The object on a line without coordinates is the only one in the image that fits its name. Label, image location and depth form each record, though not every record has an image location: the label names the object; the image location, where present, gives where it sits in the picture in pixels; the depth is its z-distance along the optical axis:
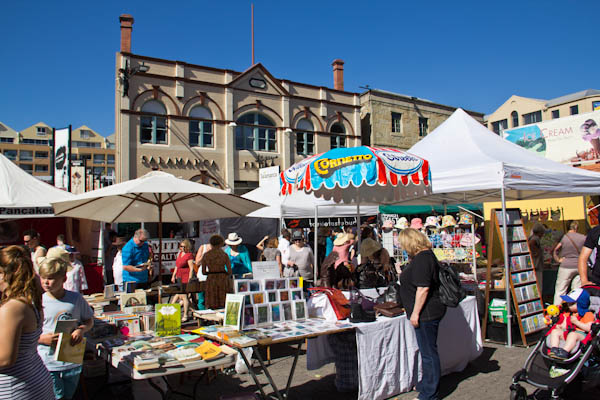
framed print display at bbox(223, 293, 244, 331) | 4.21
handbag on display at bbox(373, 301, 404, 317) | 4.70
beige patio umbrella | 5.40
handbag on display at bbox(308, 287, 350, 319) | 4.61
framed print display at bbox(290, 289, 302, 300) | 4.77
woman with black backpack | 4.16
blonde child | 3.41
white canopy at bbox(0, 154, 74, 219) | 8.11
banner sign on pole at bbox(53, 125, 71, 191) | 17.92
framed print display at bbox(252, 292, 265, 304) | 4.43
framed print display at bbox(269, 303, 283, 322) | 4.52
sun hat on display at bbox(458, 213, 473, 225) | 9.09
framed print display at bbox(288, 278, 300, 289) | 4.84
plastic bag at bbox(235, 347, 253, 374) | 5.45
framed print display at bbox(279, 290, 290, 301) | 4.67
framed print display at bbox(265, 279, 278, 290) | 4.65
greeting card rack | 6.35
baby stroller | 3.92
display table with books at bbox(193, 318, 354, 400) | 3.73
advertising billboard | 22.00
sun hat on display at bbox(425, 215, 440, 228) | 9.42
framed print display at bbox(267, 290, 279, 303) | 4.57
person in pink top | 6.85
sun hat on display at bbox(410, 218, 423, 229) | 10.22
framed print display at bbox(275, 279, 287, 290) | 4.73
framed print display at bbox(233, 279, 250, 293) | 4.46
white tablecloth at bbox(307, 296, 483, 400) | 4.32
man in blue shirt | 7.27
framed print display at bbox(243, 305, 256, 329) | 4.28
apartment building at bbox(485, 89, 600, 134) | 44.74
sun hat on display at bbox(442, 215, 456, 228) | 8.93
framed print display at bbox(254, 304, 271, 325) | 4.37
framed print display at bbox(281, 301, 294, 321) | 4.63
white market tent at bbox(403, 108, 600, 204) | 6.71
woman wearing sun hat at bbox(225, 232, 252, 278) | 7.87
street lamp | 19.39
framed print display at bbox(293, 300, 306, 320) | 4.70
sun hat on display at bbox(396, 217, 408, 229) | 10.80
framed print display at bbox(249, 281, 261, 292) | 4.56
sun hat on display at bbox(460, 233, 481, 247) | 8.55
